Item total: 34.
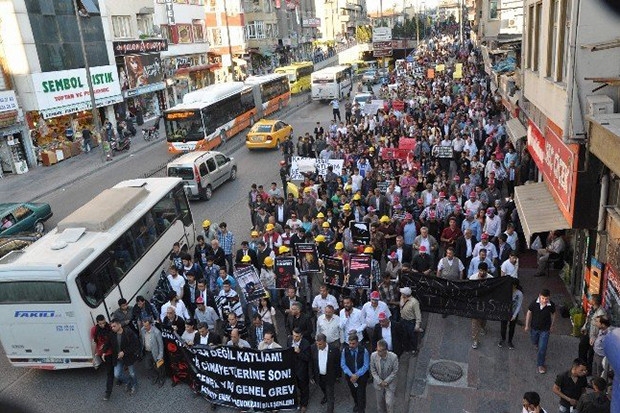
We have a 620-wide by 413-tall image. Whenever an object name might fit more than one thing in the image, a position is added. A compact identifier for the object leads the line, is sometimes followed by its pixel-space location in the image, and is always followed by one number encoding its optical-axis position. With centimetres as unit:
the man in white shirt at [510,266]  1105
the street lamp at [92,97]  3045
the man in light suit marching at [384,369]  850
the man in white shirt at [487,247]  1177
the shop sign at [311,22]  9225
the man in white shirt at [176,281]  1220
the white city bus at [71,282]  1019
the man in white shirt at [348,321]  986
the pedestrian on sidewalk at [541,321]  965
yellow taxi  3034
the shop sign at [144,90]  4144
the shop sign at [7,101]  2969
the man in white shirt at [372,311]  1001
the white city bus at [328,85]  4669
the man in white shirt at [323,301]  1052
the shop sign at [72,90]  3244
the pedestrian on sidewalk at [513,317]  1049
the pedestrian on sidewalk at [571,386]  776
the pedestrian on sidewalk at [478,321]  1076
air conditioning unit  912
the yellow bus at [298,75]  5262
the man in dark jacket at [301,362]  924
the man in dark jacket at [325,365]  895
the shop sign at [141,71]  4122
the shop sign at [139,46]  4019
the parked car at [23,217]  1880
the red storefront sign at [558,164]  1020
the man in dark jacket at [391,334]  951
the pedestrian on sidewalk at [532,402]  698
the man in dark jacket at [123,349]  1002
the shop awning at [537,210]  1100
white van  2162
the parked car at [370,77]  5391
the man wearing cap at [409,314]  1019
